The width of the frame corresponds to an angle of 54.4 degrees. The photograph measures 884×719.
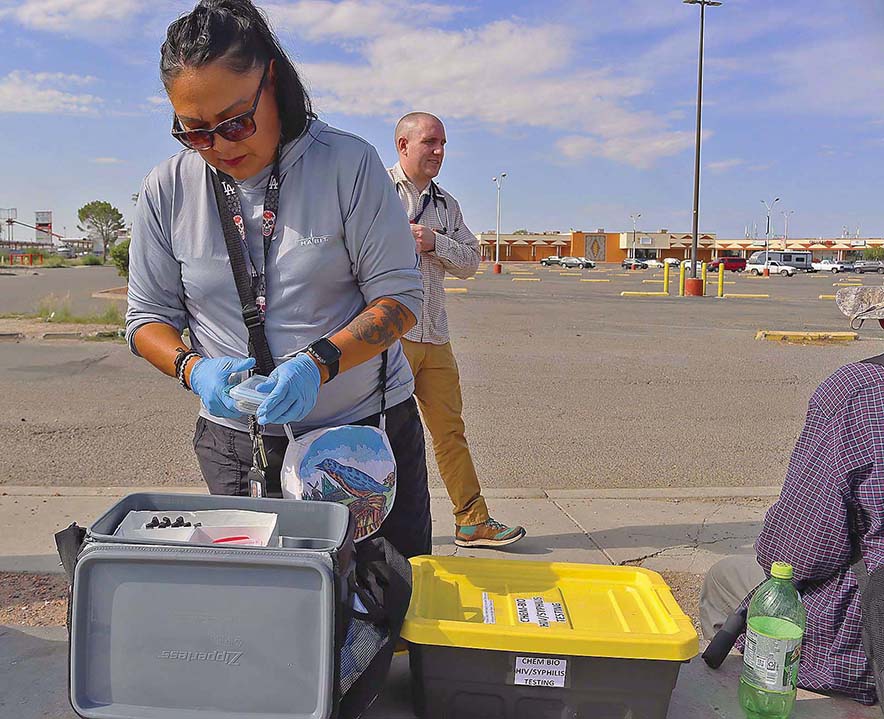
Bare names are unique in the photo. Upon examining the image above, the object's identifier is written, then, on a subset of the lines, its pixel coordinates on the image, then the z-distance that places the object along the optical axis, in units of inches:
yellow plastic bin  81.8
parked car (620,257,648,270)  2716.5
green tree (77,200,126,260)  4254.4
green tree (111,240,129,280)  948.9
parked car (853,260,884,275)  2608.3
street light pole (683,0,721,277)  1135.6
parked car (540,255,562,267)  3098.9
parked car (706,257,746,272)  2534.4
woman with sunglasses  86.6
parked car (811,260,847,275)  2689.5
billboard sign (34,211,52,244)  5123.0
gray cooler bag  70.3
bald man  164.1
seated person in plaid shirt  84.7
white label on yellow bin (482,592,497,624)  89.1
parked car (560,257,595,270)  2933.1
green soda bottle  87.0
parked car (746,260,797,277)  2172.7
